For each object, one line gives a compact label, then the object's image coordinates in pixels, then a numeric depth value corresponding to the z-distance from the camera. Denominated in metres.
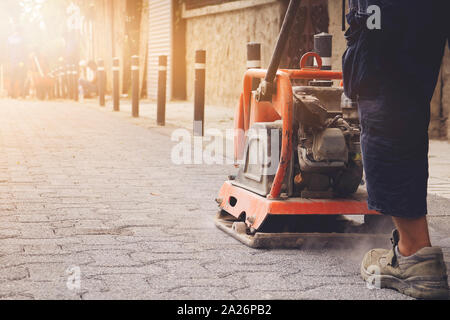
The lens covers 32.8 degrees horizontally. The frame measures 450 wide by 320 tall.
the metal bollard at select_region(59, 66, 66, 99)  25.98
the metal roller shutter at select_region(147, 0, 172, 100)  20.58
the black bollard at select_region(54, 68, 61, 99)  26.30
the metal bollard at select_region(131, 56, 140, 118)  13.90
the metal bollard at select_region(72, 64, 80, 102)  22.90
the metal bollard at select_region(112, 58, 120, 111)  15.95
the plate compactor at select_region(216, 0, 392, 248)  3.65
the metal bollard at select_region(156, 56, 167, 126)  12.03
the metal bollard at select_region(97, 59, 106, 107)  17.75
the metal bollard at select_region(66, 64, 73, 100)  24.47
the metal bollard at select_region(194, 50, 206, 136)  10.02
